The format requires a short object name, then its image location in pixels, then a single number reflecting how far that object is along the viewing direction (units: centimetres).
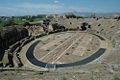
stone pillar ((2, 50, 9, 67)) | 1743
